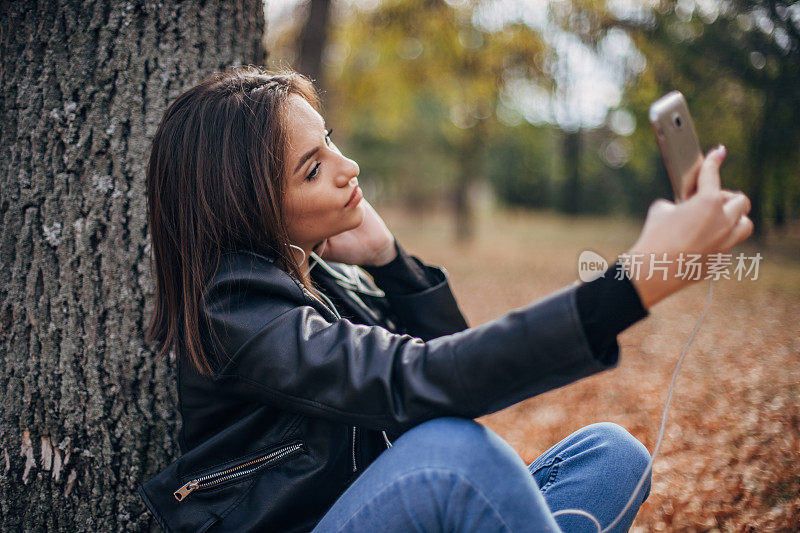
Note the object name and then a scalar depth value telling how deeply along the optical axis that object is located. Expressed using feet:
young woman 3.76
